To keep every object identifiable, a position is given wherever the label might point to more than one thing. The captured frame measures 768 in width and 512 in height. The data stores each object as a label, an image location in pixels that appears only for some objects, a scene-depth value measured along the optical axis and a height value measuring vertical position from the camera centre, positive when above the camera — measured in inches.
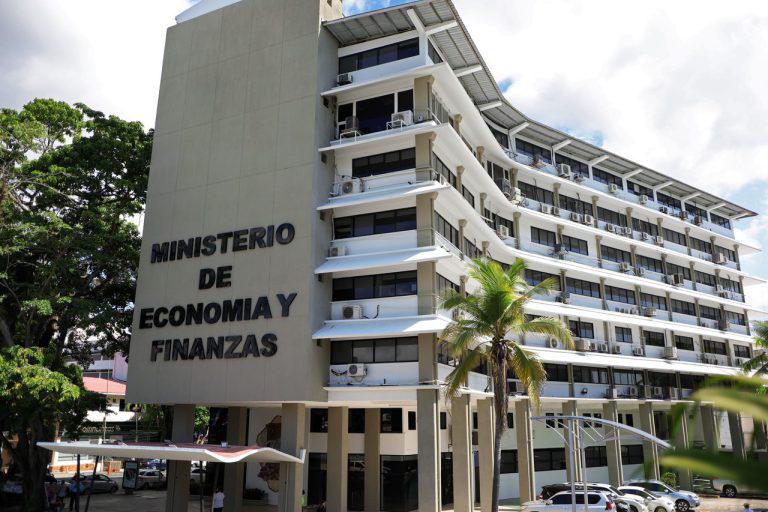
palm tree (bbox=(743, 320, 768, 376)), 1613.8 +266.6
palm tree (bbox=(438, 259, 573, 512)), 972.6 +156.5
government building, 1152.2 +356.6
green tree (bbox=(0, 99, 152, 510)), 1331.2 +403.0
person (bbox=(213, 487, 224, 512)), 1217.4 -128.9
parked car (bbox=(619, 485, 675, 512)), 1284.4 -131.1
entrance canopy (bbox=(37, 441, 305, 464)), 928.3 -30.3
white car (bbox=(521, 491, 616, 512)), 1117.7 -123.3
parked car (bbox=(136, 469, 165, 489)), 1889.8 -142.4
